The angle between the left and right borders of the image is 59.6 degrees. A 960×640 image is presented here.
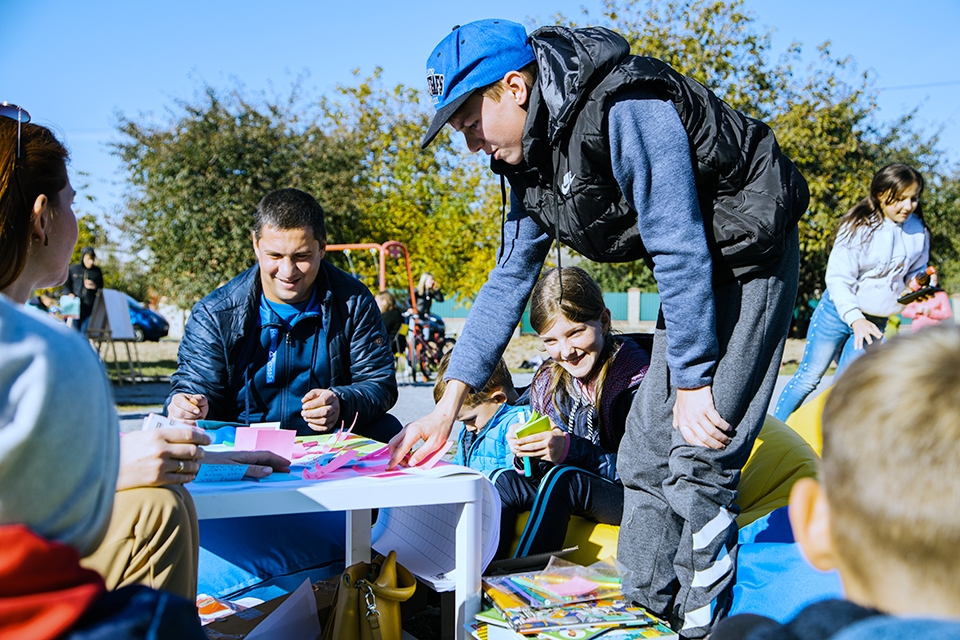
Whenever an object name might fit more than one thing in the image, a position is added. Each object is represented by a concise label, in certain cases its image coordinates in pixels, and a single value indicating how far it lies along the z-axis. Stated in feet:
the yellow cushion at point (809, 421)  10.79
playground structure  38.37
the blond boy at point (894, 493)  2.53
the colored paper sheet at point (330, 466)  6.03
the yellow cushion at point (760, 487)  8.72
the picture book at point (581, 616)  6.31
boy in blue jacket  10.11
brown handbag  6.82
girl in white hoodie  15.31
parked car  66.90
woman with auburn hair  2.75
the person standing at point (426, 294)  44.37
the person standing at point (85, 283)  34.76
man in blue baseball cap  6.18
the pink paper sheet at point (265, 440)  6.53
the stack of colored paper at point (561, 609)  6.29
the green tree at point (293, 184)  49.06
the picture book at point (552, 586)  6.68
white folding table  5.32
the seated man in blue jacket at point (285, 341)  10.09
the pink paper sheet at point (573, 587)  7.04
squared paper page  6.77
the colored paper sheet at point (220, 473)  5.75
